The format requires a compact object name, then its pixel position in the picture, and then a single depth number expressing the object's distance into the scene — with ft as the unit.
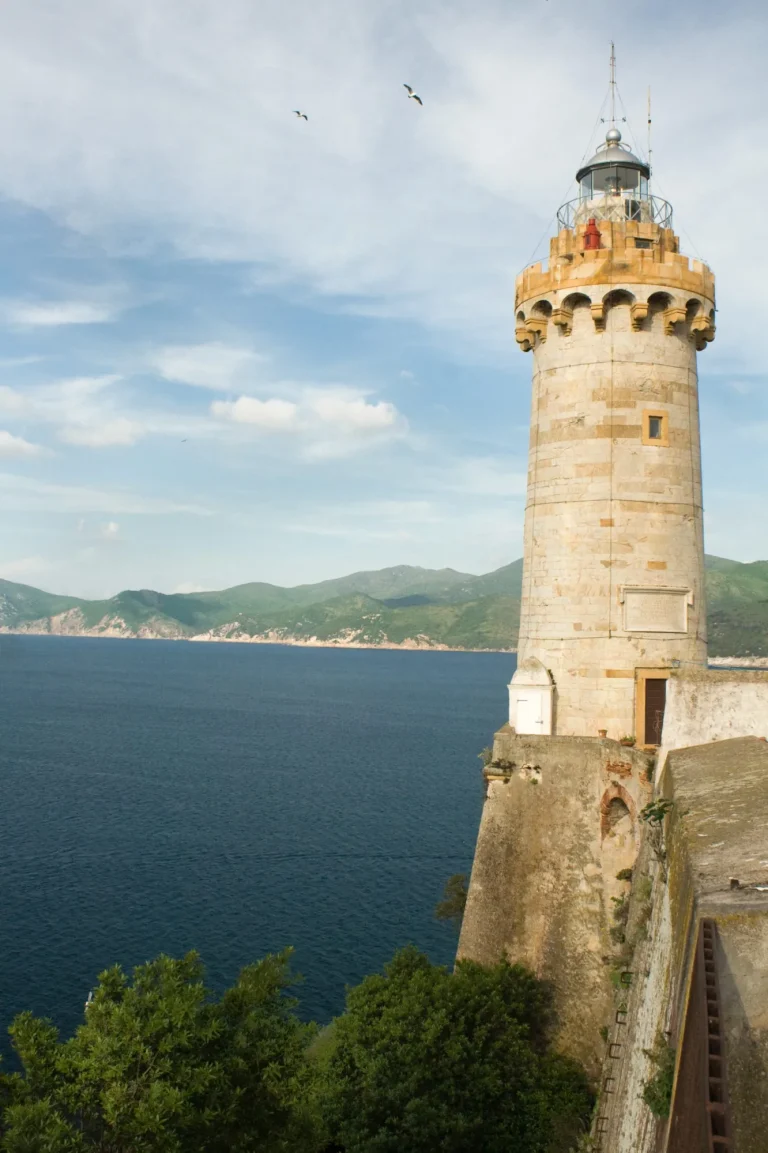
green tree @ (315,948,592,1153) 57.72
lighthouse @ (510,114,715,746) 69.62
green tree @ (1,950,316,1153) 41.16
